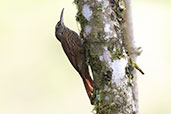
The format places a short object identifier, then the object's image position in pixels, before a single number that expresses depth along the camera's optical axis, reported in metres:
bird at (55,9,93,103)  5.80
